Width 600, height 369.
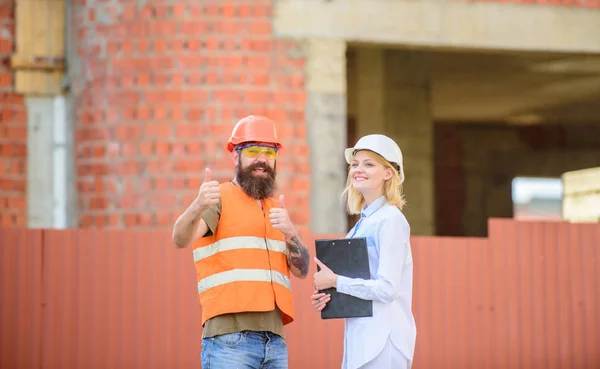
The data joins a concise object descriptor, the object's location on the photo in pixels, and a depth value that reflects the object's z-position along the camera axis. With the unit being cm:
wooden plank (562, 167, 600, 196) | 2325
